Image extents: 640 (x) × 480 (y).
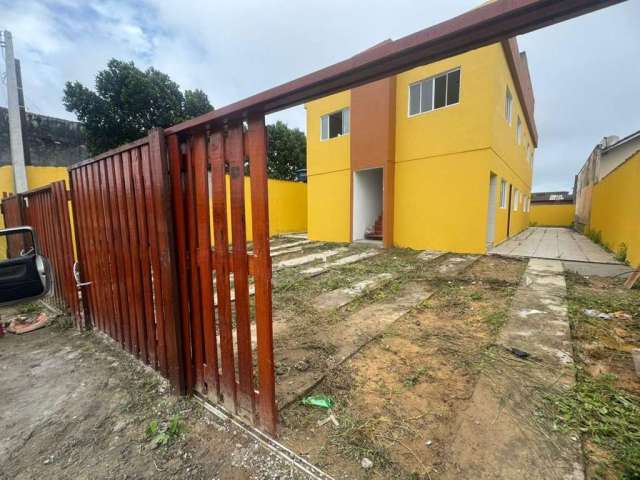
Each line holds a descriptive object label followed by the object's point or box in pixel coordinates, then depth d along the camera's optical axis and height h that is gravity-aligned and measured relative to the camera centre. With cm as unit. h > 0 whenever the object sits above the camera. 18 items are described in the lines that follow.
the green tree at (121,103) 1323 +557
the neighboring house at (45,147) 773 +289
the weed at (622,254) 665 -116
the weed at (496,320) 329 -141
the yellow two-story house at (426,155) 774 +181
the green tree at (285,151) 2114 +474
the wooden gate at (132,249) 203 -31
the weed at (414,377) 226 -142
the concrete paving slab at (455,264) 603 -135
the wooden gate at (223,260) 155 -31
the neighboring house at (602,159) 1295 +258
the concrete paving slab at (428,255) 754 -133
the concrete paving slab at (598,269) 561 -135
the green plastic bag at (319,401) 201 -140
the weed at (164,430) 174 -143
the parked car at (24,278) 297 -70
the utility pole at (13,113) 679 +251
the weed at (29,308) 426 -147
